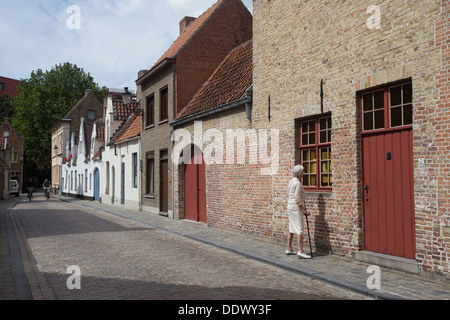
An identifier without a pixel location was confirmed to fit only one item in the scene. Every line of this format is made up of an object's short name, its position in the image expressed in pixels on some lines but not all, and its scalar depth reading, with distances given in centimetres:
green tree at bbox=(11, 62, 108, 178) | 5412
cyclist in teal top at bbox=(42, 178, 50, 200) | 3638
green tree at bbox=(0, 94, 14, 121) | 6713
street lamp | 2802
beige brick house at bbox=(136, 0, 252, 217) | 1736
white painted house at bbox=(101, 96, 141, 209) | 2280
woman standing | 838
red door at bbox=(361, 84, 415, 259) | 705
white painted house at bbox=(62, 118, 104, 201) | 3272
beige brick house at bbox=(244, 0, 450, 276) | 645
